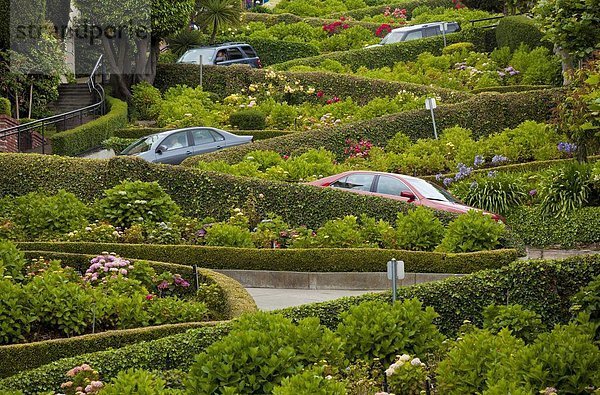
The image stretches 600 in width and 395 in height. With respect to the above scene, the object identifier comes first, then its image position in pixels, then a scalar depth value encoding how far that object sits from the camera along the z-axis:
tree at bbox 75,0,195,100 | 40.56
